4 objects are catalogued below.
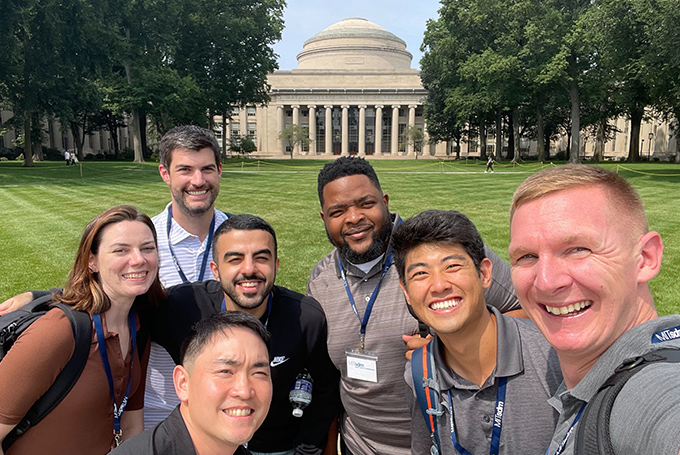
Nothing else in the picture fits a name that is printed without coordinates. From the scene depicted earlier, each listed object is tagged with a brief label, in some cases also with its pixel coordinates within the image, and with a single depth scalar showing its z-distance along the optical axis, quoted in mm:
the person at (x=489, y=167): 38588
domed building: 92438
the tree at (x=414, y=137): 75750
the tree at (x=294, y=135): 75125
